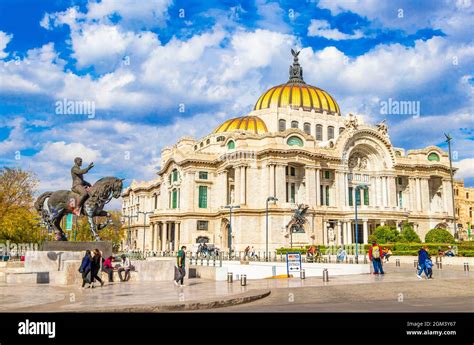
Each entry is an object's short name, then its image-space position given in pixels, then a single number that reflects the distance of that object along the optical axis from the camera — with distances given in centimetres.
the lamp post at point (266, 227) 5884
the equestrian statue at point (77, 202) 2672
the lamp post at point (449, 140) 6391
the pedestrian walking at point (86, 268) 2048
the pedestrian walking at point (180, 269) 2136
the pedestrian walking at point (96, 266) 2093
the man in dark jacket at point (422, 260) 2475
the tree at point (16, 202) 4577
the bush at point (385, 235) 5606
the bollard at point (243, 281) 2206
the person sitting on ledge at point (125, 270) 2361
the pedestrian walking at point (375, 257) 2675
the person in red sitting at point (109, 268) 2348
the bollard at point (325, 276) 2425
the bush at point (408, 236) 5706
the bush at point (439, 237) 5894
